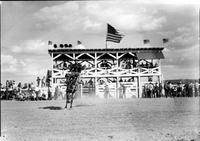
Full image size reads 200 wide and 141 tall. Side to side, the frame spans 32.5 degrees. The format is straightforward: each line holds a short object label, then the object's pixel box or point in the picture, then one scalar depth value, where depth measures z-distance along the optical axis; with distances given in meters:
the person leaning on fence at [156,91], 25.17
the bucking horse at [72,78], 16.05
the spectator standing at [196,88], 24.17
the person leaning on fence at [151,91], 25.14
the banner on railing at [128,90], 26.91
